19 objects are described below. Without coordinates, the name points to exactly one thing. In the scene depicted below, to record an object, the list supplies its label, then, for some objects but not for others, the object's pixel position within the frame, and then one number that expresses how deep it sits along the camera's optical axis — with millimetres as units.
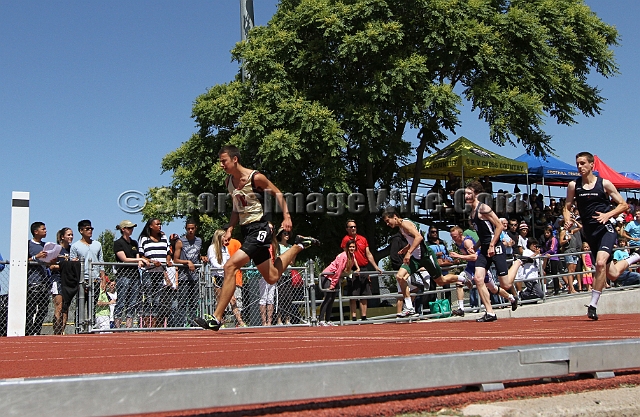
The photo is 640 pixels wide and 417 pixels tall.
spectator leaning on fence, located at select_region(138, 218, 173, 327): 13133
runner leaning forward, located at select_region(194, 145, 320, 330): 8422
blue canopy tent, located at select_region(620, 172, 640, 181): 31623
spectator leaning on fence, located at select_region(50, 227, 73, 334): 12305
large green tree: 24516
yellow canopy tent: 26094
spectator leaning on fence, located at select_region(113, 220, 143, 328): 12812
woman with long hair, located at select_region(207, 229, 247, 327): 13852
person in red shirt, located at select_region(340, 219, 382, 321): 15688
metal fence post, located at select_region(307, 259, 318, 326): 14953
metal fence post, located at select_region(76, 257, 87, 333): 12445
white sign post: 11266
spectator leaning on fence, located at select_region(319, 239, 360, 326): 15227
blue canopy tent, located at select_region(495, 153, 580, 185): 28672
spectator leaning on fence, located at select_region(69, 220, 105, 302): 12695
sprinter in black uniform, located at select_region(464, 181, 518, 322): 10977
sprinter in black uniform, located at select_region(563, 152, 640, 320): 9539
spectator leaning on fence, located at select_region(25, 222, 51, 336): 11930
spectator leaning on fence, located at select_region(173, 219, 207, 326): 13602
